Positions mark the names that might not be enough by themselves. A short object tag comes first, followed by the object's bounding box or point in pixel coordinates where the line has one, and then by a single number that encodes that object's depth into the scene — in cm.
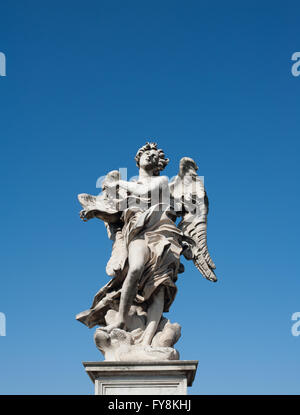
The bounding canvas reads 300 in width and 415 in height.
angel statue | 820
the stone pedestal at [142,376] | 767
